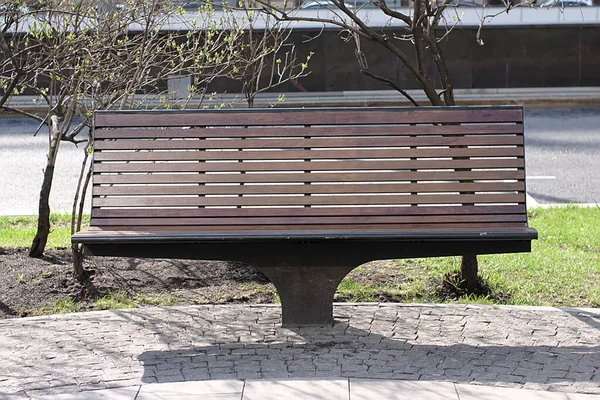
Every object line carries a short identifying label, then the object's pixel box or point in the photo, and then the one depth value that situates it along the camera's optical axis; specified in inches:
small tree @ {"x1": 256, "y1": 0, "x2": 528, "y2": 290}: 241.1
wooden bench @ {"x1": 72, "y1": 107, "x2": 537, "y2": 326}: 207.6
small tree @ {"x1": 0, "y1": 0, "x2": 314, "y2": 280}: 253.4
